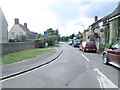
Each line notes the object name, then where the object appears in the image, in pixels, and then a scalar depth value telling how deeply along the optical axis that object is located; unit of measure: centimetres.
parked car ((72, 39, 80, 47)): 2370
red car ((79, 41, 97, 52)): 1394
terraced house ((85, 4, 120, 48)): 1224
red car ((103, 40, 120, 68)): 558
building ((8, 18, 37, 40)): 3706
